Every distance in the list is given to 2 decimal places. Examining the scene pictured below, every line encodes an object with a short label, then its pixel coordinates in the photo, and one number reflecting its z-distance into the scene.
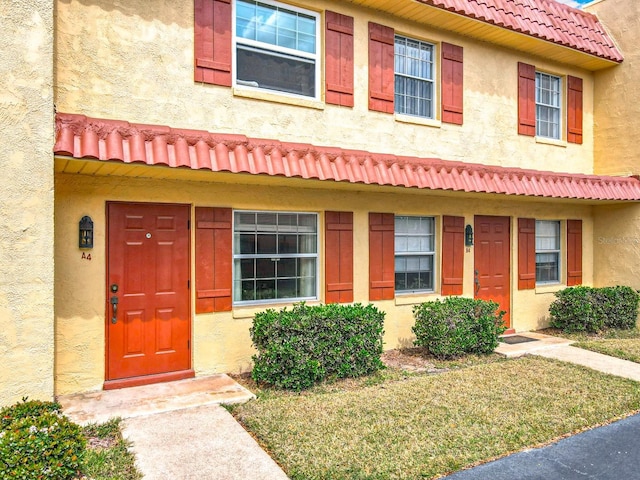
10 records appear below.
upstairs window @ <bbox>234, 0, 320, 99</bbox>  7.38
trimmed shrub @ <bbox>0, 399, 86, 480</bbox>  3.35
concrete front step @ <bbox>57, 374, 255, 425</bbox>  5.63
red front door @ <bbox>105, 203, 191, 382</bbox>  6.58
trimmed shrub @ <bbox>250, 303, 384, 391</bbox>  6.59
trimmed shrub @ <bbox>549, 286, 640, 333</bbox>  10.20
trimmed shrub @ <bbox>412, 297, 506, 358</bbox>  8.17
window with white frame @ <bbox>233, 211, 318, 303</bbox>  7.59
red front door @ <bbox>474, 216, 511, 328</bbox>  10.08
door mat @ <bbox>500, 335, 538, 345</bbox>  9.64
